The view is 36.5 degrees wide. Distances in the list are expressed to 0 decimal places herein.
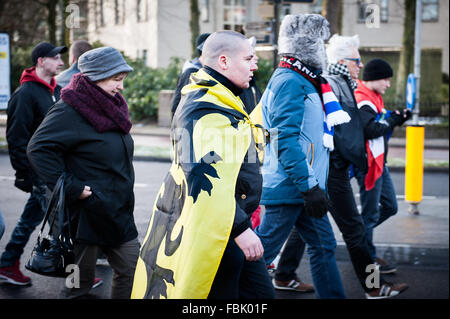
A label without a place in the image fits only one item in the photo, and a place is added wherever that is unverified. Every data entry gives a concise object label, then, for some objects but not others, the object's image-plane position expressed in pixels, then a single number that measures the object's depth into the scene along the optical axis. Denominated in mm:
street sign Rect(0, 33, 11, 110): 8109
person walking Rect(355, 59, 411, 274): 5742
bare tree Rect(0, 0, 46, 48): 27062
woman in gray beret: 3771
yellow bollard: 8555
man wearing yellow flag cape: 3055
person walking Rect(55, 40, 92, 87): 5797
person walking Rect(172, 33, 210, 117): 5977
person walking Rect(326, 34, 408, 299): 5051
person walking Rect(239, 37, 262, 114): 5414
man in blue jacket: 4215
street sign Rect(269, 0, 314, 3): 9100
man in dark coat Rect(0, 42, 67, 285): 5168
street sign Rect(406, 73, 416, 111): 7528
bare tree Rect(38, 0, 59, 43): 23484
